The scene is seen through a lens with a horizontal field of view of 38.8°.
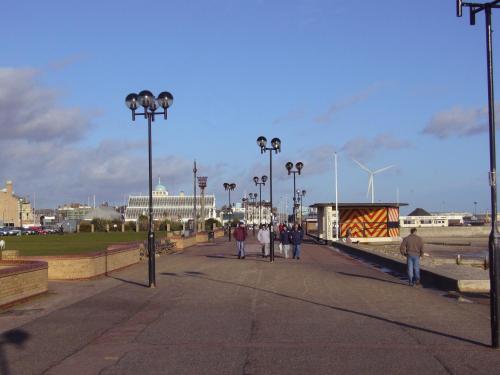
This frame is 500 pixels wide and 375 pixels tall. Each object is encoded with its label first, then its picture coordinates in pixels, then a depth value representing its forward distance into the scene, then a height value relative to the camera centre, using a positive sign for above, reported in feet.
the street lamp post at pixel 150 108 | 66.08 +11.18
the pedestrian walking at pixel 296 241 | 112.06 -3.77
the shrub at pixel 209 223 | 398.01 -2.74
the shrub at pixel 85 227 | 357.82 -3.52
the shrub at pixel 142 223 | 351.73 -1.94
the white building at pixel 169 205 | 598.34 +12.00
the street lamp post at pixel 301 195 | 283.10 +8.88
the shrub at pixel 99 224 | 353.14 -2.12
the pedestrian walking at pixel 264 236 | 110.93 -2.89
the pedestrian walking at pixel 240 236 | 110.42 -2.91
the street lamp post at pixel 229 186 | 260.15 +11.73
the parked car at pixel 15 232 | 323.90 -5.08
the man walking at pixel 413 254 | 65.62 -3.55
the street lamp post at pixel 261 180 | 208.68 +11.13
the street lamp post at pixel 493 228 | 32.24 -0.63
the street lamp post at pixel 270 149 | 114.18 +11.41
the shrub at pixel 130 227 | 357.20 -3.86
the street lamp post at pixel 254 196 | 296.18 +9.39
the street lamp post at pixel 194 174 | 235.89 +14.62
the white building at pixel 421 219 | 522.10 -2.74
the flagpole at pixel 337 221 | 181.90 -1.17
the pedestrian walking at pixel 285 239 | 113.62 -3.51
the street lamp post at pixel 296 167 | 170.19 +12.23
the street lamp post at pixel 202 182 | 264.93 +13.59
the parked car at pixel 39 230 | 351.54 -4.84
